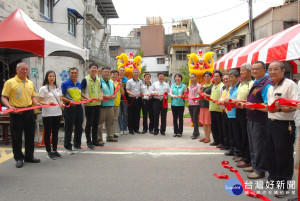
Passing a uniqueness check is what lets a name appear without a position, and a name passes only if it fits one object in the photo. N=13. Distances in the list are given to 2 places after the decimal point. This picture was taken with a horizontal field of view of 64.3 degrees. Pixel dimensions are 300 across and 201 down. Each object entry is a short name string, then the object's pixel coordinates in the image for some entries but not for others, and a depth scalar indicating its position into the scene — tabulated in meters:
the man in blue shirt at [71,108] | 5.33
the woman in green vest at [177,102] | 7.38
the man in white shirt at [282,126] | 3.23
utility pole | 13.98
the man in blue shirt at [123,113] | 7.67
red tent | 6.20
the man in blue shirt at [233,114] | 4.88
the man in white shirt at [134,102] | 7.77
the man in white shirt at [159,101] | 7.64
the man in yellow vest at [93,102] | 5.86
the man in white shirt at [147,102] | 7.88
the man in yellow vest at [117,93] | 7.05
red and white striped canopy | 6.07
